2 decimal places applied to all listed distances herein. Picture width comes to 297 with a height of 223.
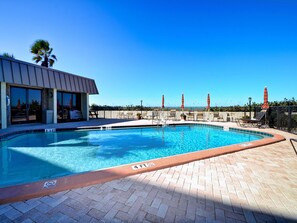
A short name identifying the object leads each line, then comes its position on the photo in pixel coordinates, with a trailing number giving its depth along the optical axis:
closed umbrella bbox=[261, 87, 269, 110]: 8.39
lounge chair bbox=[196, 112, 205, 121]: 13.34
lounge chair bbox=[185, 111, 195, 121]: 14.22
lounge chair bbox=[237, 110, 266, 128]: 8.79
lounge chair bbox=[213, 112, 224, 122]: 12.69
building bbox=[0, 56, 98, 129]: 7.50
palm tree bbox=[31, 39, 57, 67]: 13.61
